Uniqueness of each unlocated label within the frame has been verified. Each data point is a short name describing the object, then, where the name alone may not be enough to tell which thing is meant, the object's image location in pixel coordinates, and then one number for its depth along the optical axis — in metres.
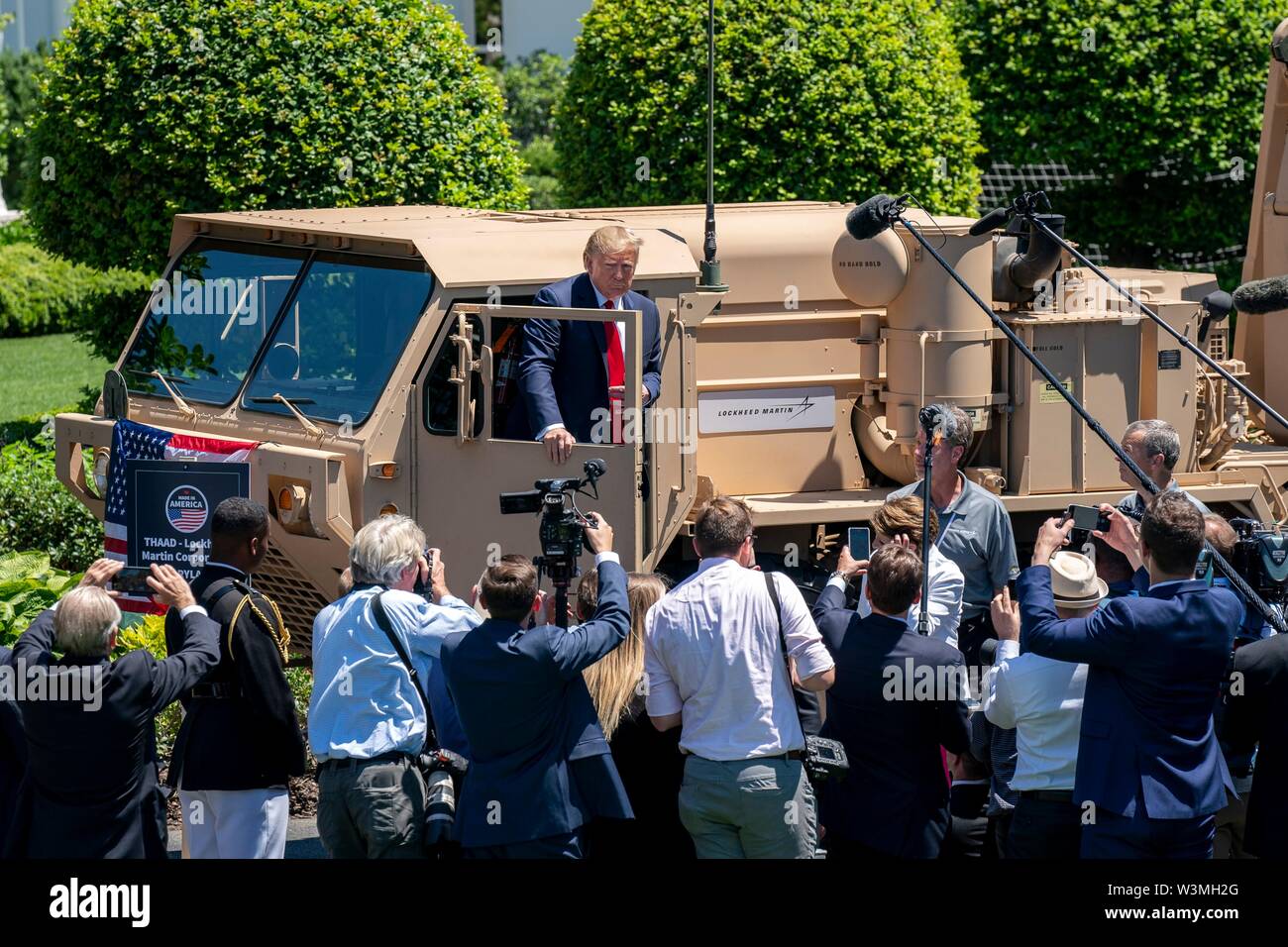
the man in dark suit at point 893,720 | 12.46
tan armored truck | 16.73
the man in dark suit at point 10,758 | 12.60
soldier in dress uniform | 12.68
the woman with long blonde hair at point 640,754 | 12.93
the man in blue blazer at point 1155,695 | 11.60
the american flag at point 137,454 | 17.00
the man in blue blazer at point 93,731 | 11.80
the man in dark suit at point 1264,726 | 12.27
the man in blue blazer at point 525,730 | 11.87
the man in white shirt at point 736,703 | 12.32
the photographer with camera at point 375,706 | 12.62
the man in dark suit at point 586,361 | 16.45
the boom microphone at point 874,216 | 15.73
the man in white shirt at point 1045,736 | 12.30
